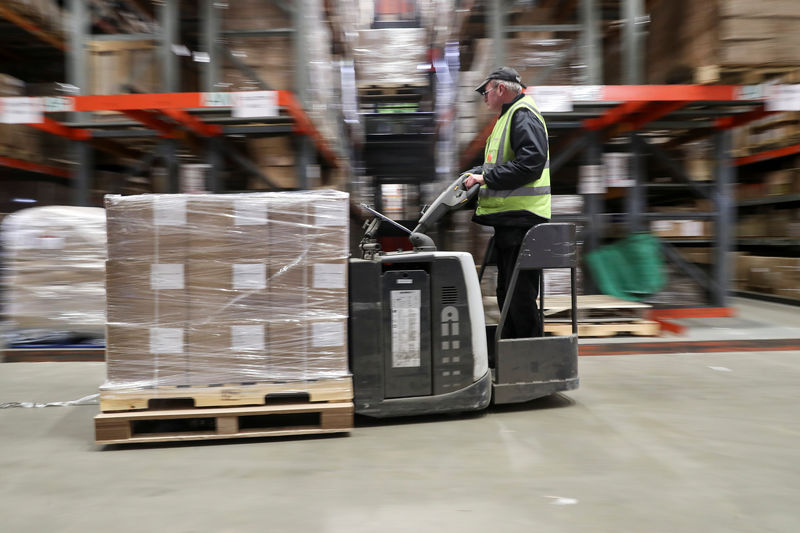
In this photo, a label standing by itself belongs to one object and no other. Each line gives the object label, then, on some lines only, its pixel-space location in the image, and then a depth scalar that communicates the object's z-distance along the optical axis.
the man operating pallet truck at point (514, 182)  2.94
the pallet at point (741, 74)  4.92
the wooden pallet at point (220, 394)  2.54
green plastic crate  5.46
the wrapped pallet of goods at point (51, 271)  4.42
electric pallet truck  2.71
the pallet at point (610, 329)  5.07
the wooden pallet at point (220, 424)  2.51
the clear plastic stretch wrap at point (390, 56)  9.86
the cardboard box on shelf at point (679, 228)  6.90
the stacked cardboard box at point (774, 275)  7.52
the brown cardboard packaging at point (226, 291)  2.58
